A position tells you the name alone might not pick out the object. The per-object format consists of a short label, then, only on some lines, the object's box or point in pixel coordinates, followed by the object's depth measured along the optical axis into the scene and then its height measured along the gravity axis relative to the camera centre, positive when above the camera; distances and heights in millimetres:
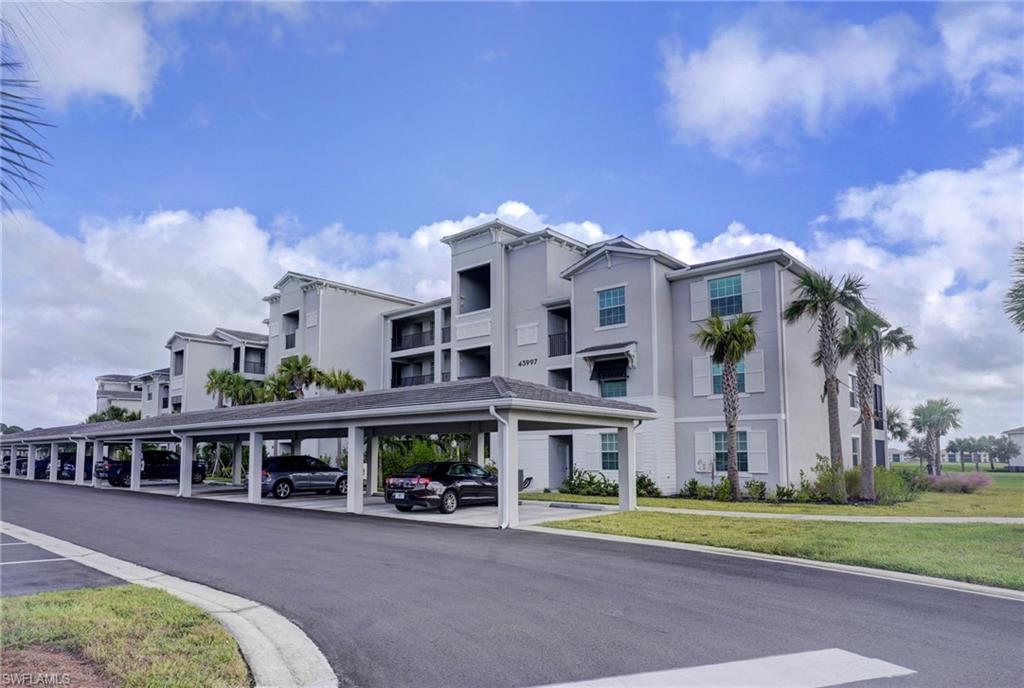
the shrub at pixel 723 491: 25703 -2085
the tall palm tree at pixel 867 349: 24219 +2949
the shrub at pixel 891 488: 24172 -1942
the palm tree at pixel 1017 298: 13133 +2426
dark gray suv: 27045 -1594
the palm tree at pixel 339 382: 39594 +2910
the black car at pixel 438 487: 20062 -1473
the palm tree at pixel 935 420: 47156 +775
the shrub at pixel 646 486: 28297 -2054
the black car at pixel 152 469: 36062 -1695
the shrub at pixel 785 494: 25406 -2153
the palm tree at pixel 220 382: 45188 +3329
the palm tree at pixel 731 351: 24953 +2819
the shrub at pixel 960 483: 31938 -2272
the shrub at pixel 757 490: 25984 -2071
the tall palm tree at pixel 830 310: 24422 +4221
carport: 17609 +427
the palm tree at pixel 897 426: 60688 +529
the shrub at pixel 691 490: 27453 -2184
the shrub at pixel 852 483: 25094 -1747
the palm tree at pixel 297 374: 39375 +3295
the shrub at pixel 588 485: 28656 -2046
